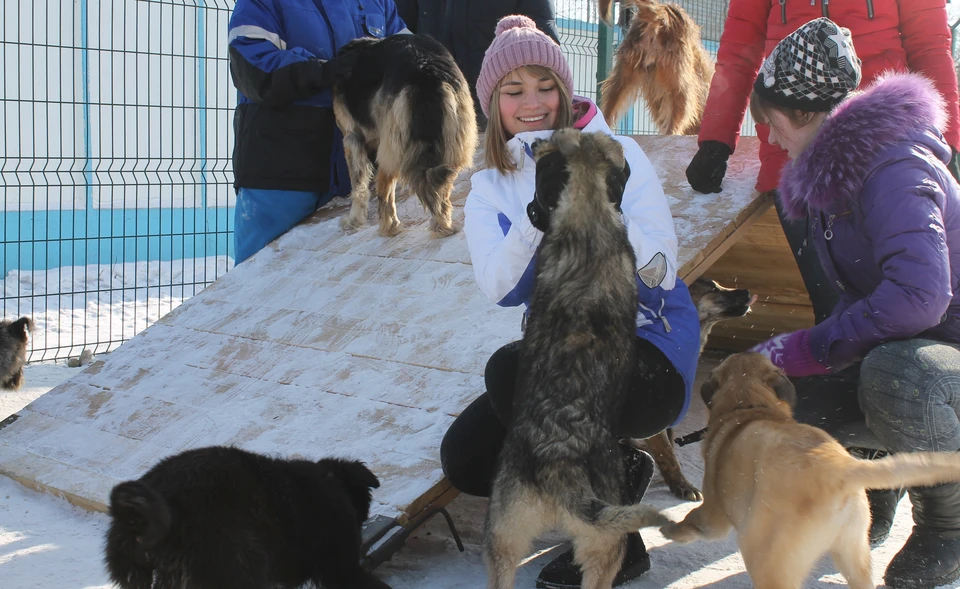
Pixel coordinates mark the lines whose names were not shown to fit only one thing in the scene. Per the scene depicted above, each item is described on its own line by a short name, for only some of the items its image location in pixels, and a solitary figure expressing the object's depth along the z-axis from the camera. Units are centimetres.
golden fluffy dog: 631
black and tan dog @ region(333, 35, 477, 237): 502
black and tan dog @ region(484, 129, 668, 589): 221
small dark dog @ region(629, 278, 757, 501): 365
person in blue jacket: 517
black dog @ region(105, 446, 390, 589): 214
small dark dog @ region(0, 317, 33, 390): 512
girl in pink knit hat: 256
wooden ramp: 338
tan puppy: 214
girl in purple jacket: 253
